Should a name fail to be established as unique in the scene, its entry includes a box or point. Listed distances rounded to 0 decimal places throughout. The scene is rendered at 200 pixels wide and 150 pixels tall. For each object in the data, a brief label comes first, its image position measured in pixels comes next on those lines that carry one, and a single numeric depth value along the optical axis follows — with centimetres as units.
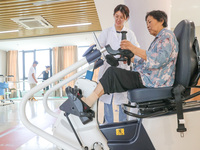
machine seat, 114
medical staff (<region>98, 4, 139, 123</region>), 166
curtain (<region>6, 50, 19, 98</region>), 1005
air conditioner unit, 521
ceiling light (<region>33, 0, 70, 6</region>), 427
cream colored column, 275
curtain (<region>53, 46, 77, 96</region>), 953
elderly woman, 112
